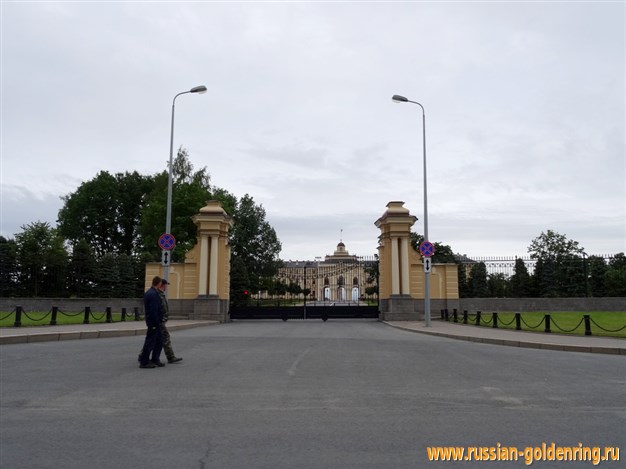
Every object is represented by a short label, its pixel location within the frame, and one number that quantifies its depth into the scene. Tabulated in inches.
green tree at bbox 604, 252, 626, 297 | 1419.8
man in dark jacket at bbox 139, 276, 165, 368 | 386.0
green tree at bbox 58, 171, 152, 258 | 2342.5
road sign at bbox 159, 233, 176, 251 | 838.5
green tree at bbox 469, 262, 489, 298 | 1555.1
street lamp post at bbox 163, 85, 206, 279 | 877.6
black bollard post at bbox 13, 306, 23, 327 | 693.9
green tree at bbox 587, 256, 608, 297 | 1387.8
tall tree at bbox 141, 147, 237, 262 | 1739.7
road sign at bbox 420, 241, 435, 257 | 886.4
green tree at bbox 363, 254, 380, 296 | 1240.8
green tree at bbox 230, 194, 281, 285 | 2295.8
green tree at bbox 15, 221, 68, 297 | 1268.5
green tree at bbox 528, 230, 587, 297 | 1326.3
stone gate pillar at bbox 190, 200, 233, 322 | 1058.7
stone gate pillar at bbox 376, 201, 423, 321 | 1076.5
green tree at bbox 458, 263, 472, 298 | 1520.7
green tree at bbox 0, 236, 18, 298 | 1238.3
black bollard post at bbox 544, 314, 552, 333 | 698.2
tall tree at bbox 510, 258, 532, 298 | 1374.3
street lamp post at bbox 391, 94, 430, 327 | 863.3
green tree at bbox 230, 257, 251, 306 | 1488.7
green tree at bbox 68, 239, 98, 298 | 1332.4
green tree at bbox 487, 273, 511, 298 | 1397.3
